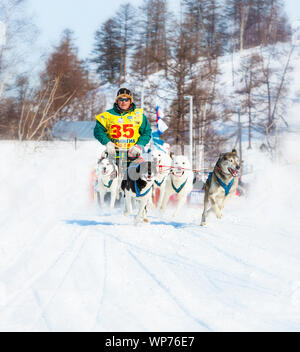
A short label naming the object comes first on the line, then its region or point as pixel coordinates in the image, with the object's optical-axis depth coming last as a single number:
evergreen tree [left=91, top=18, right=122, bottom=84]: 36.59
